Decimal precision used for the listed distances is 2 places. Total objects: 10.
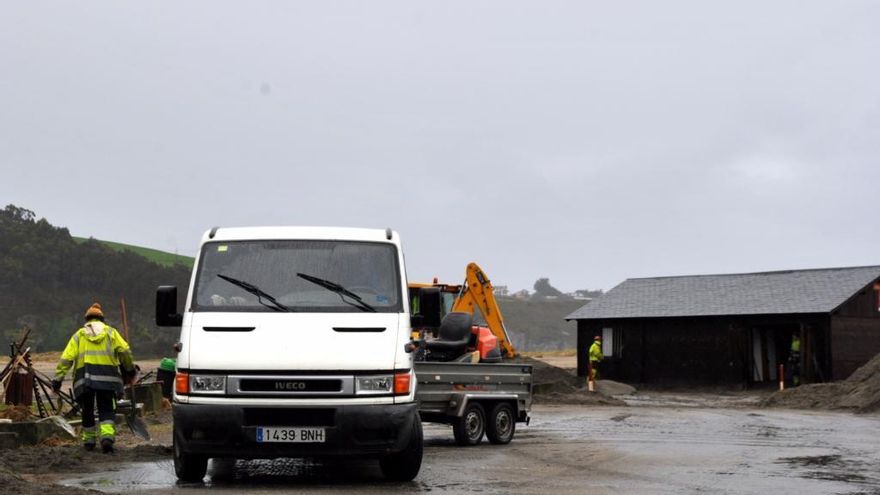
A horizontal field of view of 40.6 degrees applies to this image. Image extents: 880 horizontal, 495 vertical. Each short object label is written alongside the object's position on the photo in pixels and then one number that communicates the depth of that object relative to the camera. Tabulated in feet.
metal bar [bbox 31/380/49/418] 60.17
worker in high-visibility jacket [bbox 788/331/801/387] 131.95
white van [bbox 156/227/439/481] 34.37
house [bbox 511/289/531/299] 614.13
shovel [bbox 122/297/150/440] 51.57
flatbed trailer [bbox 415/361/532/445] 52.70
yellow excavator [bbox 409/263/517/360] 76.79
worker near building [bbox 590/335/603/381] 123.11
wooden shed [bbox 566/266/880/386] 131.44
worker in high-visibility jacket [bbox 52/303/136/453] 46.70
